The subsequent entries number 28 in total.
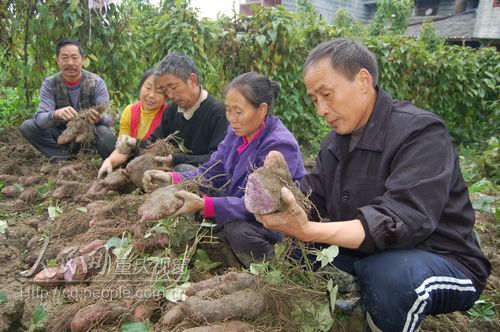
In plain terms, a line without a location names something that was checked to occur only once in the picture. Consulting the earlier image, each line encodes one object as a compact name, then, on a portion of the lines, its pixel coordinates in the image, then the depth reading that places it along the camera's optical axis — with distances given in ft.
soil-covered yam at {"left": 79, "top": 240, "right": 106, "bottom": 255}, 7.16
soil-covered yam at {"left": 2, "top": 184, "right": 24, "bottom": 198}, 10.61
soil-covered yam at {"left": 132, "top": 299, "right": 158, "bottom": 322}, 5.61
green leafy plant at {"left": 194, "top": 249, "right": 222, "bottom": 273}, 6.89
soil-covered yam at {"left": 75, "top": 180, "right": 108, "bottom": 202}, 9.85
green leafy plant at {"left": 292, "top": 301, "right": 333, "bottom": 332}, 5.55
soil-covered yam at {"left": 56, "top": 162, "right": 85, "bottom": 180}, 11.00
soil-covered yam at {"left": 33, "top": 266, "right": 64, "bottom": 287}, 6.64
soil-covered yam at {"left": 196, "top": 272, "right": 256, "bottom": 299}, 5.49
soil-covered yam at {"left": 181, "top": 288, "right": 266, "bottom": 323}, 5.12
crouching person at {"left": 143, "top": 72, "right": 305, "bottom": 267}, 6.81
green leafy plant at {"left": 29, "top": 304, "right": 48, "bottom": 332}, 5.80
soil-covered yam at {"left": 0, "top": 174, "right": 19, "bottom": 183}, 11.36
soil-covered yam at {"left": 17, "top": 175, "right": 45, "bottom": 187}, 11.18
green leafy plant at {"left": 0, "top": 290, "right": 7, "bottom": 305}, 6.21
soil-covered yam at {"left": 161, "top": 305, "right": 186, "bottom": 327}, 5.27
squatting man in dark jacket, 4.58
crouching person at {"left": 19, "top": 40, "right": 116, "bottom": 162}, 12.34
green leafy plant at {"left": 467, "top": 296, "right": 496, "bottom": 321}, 6.76
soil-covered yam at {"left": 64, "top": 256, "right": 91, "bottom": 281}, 6.61
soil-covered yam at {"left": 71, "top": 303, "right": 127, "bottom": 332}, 5.35
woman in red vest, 10.73
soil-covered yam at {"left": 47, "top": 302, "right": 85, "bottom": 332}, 5.56
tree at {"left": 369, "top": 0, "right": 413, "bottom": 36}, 47.21
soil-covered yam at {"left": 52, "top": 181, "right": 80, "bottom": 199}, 10.24
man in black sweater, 9.24
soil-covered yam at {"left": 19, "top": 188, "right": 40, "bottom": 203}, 10.35
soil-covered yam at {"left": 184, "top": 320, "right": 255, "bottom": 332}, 4.89
